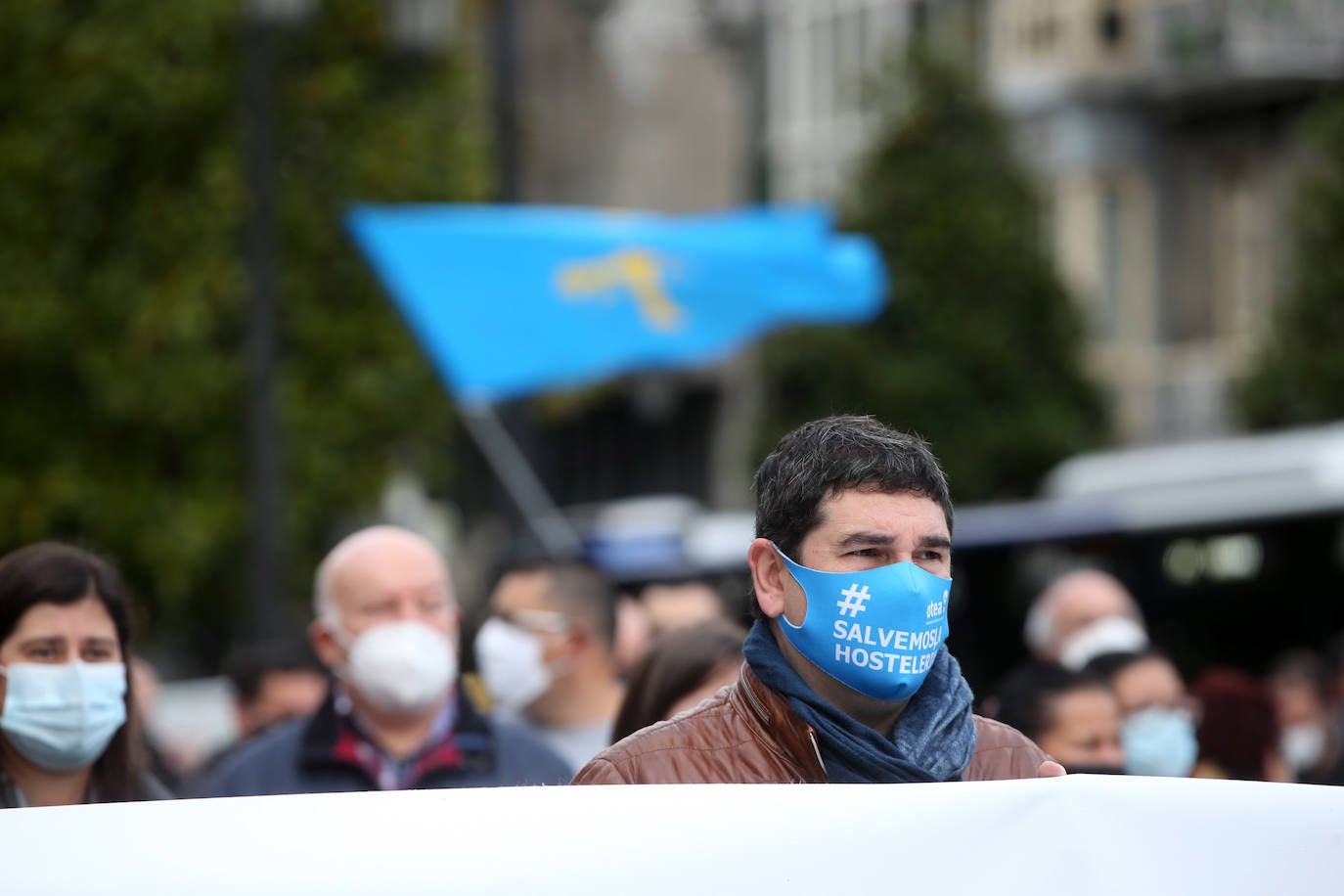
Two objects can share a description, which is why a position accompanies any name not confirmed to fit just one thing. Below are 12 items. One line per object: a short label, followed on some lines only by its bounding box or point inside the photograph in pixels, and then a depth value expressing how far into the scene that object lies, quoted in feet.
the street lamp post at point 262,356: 94.17
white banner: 19.12
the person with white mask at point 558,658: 43.70
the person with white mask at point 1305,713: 59.82
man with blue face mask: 21.72
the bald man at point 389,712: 35.94
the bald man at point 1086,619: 49.85
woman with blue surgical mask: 28.53
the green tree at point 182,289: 123.13
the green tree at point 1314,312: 146.20
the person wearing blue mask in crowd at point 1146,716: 41.50
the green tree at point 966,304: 170.81
